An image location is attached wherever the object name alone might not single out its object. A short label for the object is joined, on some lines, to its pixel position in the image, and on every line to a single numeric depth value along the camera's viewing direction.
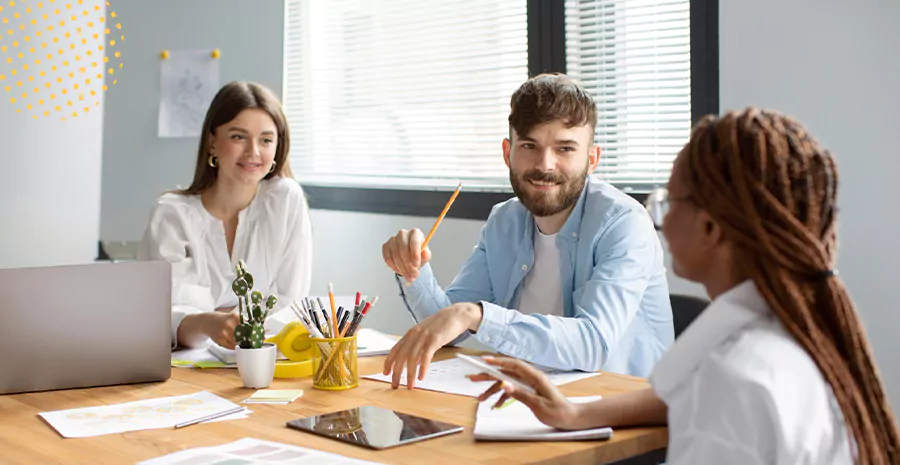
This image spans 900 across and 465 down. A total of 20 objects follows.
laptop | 1.62
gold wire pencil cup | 1.66
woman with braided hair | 0.91
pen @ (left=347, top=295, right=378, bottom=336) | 1.71
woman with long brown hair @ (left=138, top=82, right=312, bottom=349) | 2.54
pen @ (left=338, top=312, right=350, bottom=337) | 1.71
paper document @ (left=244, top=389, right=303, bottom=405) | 1.56
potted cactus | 1.65
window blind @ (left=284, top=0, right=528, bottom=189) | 3.67
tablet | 1.29
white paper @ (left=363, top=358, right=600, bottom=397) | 1.62
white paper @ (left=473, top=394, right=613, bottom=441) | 1.29
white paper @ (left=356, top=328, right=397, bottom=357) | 2.00
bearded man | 1.93
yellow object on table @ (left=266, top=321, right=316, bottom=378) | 1.78
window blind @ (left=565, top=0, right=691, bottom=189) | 3.04
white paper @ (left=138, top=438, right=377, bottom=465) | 1.19
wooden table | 1.23
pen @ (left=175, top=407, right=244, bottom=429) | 1.39
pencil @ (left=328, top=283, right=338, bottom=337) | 1.69
